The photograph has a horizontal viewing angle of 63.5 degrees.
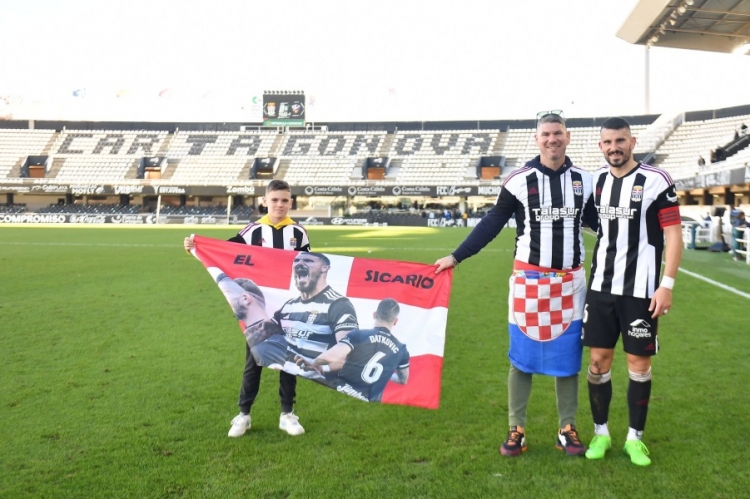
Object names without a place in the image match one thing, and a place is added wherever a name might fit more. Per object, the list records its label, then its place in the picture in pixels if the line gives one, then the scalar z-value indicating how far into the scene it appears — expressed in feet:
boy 12.54
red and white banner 12.40
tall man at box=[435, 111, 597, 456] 11.09
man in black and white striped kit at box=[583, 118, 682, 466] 10.64
